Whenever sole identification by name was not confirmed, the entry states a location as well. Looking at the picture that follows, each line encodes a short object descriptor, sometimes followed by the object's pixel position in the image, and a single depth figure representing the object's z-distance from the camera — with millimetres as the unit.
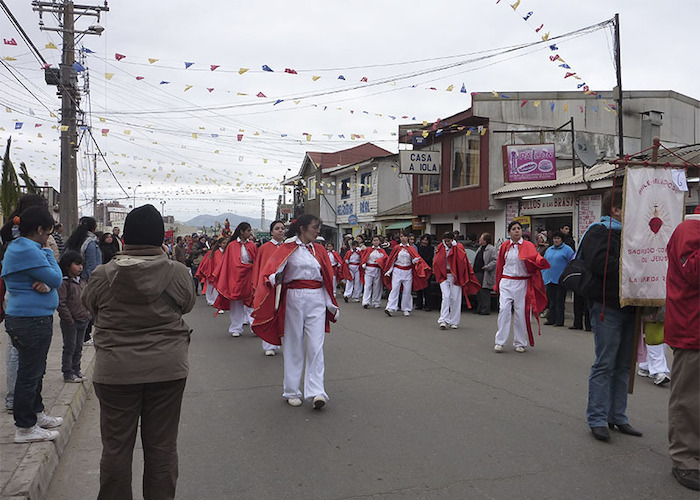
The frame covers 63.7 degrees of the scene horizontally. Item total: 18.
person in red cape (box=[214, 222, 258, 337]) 9500
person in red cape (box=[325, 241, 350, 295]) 12008
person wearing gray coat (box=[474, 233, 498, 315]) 12406
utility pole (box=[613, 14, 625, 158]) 13406
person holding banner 4355
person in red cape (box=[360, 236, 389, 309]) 14477
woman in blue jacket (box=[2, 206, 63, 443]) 4012
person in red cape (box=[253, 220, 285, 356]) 6871
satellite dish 13812
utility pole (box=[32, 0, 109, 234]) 14961
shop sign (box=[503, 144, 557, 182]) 15766
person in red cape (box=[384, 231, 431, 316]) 12477
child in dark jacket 5418
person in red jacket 3531
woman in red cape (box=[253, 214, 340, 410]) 5457
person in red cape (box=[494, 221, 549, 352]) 7977
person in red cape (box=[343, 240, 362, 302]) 16655
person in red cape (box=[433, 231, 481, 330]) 10508
